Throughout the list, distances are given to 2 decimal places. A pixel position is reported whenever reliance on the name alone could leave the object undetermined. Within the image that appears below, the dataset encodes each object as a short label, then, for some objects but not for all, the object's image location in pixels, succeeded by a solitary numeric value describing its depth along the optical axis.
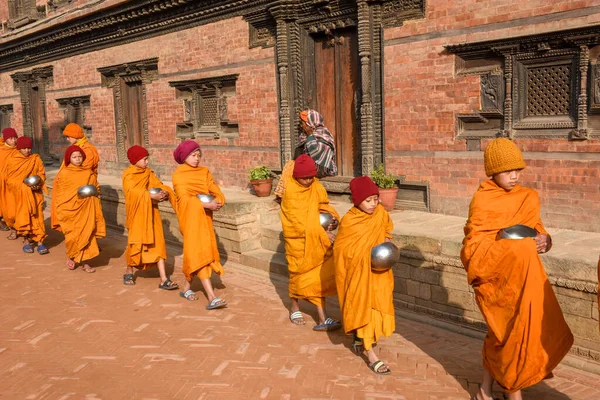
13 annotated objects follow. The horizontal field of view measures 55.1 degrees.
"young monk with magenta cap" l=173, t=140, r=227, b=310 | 6.62
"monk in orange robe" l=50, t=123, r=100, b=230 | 8.80
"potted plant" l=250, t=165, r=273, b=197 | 10.64
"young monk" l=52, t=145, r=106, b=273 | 8.51
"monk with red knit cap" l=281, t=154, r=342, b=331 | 5.67
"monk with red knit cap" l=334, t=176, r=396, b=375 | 4.74
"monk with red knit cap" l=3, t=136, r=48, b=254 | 9.99
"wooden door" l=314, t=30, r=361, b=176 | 9.81
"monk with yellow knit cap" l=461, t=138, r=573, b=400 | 3.69
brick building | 7.04
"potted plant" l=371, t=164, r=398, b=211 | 8.69
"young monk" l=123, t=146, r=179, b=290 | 7.48
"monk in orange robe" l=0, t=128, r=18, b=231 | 10.52
